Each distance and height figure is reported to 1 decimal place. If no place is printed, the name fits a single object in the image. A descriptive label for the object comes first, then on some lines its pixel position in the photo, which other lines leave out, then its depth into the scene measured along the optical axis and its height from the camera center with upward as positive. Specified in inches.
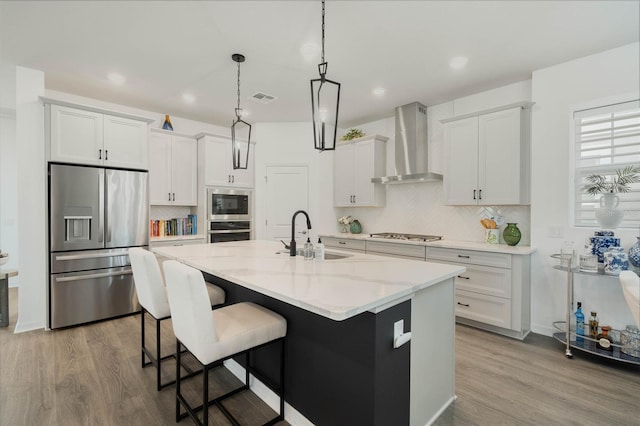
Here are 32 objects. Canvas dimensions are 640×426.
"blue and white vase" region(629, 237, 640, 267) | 100.2 -14.3
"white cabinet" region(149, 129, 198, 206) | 173.8 +24.8
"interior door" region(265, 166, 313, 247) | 207.0 +9.4
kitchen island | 56.1 -26.5
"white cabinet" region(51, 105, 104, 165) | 130.6 +33.0
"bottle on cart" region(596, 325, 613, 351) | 104.0 -44.4
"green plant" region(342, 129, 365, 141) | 200.3 +50.6
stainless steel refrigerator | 130.5 -12.6
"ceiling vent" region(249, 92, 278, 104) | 157.5 +60.1
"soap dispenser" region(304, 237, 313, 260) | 91.0 -12.2
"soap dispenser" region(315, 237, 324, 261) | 89.3 -12.0
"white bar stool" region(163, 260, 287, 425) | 57.8 -24.8
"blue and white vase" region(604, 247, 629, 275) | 102.1 -16.7
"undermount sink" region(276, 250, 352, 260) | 95.2 -14.3
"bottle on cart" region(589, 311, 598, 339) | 111.0 -42.0
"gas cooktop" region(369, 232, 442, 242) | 158.6 -14.1
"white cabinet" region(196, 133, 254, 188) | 185.8 +30.6
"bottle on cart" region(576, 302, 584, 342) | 114.6 -41.6
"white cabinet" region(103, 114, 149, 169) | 143.3 +32.9
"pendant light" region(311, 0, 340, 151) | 75.8 +49.1
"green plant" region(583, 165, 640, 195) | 106.1 +10.9
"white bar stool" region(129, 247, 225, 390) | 82.4 -21.3
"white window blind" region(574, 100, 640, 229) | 110.7 +23.5
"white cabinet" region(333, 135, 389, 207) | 188.2 +25.8
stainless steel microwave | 187.5 +4.5
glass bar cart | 99.7 -46.4
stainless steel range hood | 169.3 +39.5
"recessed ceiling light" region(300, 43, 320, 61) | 110.9 +59.9
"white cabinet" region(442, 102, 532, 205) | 130.6 +24.4
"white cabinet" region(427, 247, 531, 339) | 121.7 -33.3
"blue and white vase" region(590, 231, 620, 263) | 107.7 -11.3
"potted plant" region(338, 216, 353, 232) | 210.4 -7.6
